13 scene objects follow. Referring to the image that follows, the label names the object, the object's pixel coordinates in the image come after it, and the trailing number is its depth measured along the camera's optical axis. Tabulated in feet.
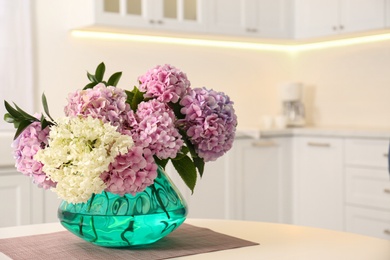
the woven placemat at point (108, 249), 5.92
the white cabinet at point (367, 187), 14.99
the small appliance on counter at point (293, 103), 18.43
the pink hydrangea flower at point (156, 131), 5.75
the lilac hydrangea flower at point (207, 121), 6.01
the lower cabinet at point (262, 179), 16.33
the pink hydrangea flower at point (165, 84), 6.01
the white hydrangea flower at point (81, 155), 5.48
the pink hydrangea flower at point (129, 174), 5.61
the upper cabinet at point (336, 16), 16.33
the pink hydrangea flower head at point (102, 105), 5.74
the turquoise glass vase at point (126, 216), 5.91
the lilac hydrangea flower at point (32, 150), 5.79
